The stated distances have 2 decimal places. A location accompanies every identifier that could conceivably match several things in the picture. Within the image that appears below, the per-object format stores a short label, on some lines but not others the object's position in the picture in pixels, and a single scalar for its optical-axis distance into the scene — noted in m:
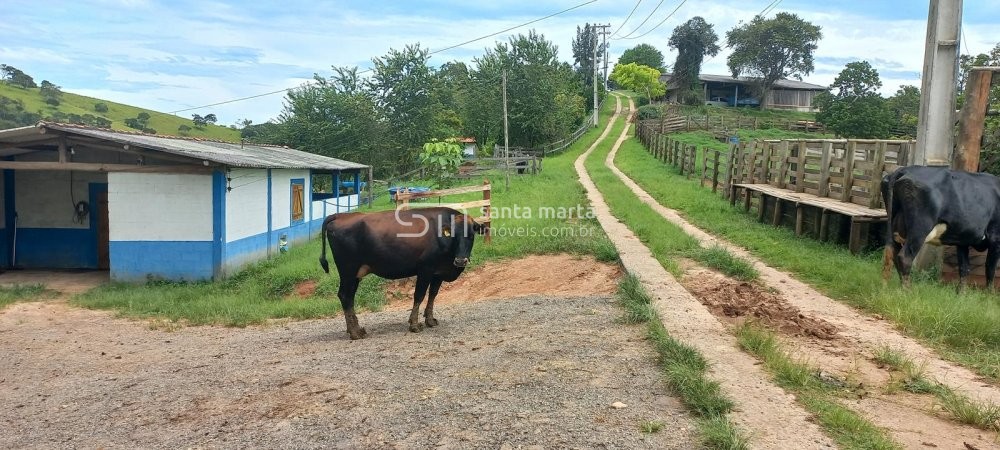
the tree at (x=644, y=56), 103.38
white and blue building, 13.27
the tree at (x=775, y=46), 59.34
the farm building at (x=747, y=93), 65.31
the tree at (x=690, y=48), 67.25
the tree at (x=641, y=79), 73.12
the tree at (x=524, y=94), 47.03
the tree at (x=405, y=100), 43.78
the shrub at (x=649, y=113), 56.34
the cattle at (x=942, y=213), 8.02
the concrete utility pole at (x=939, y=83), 9.00
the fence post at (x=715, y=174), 20.39
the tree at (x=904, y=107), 42.87
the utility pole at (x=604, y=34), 62.66
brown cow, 7.95
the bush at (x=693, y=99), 65.62
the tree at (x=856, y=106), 43.59
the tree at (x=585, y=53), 85.57
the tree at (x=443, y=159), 25.27
